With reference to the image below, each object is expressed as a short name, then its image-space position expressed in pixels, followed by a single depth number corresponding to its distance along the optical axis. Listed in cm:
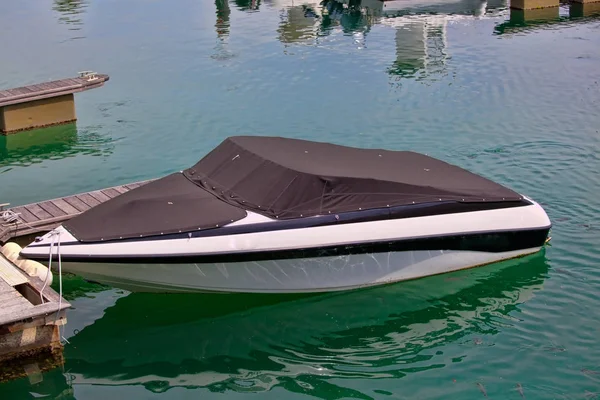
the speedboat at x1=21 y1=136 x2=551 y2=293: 1240
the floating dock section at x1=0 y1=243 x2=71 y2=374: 1129
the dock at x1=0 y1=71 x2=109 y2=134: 2195
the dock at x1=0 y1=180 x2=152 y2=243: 1407
